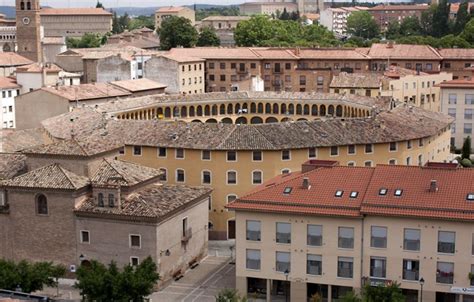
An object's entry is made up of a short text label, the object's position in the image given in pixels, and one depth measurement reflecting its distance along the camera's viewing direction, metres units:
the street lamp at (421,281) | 46.72
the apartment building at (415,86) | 107.00
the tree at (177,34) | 167.50
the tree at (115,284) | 45.56
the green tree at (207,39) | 175.62
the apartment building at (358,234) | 46.34
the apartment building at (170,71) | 122.75
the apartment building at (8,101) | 111.69
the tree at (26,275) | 46.72
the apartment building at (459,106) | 96.94
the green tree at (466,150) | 88.75
